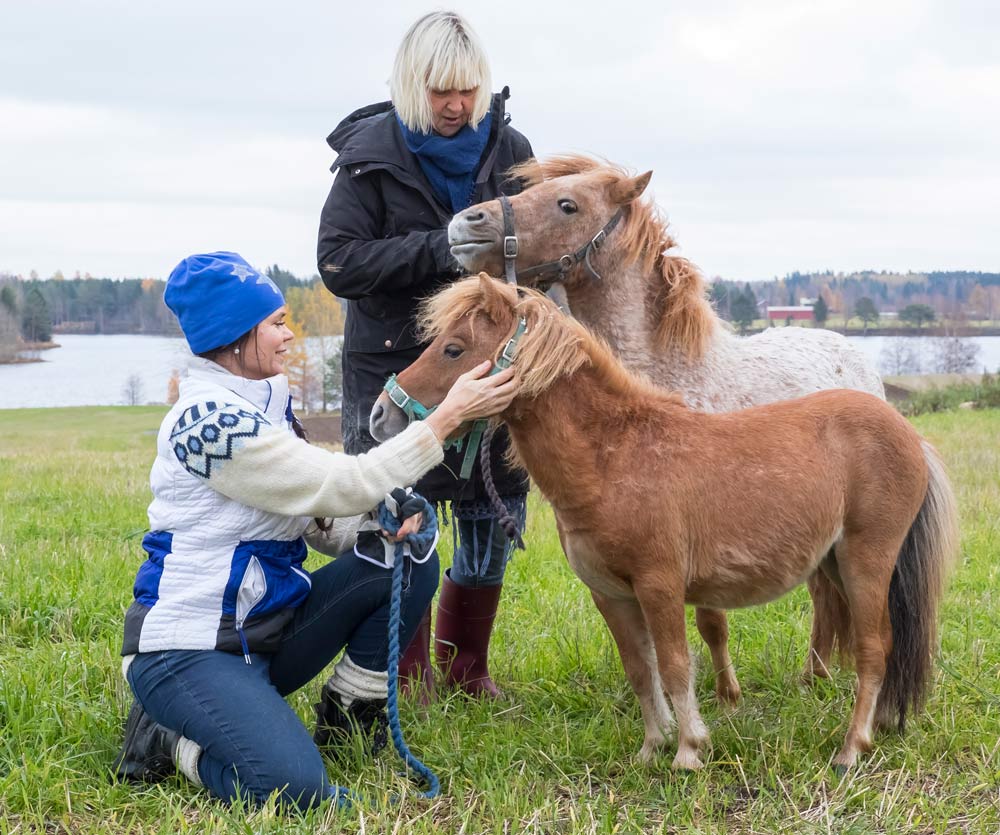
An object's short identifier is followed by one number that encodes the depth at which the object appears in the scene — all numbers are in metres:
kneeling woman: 3.04
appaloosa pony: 3.69
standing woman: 3.81
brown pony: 3.08
